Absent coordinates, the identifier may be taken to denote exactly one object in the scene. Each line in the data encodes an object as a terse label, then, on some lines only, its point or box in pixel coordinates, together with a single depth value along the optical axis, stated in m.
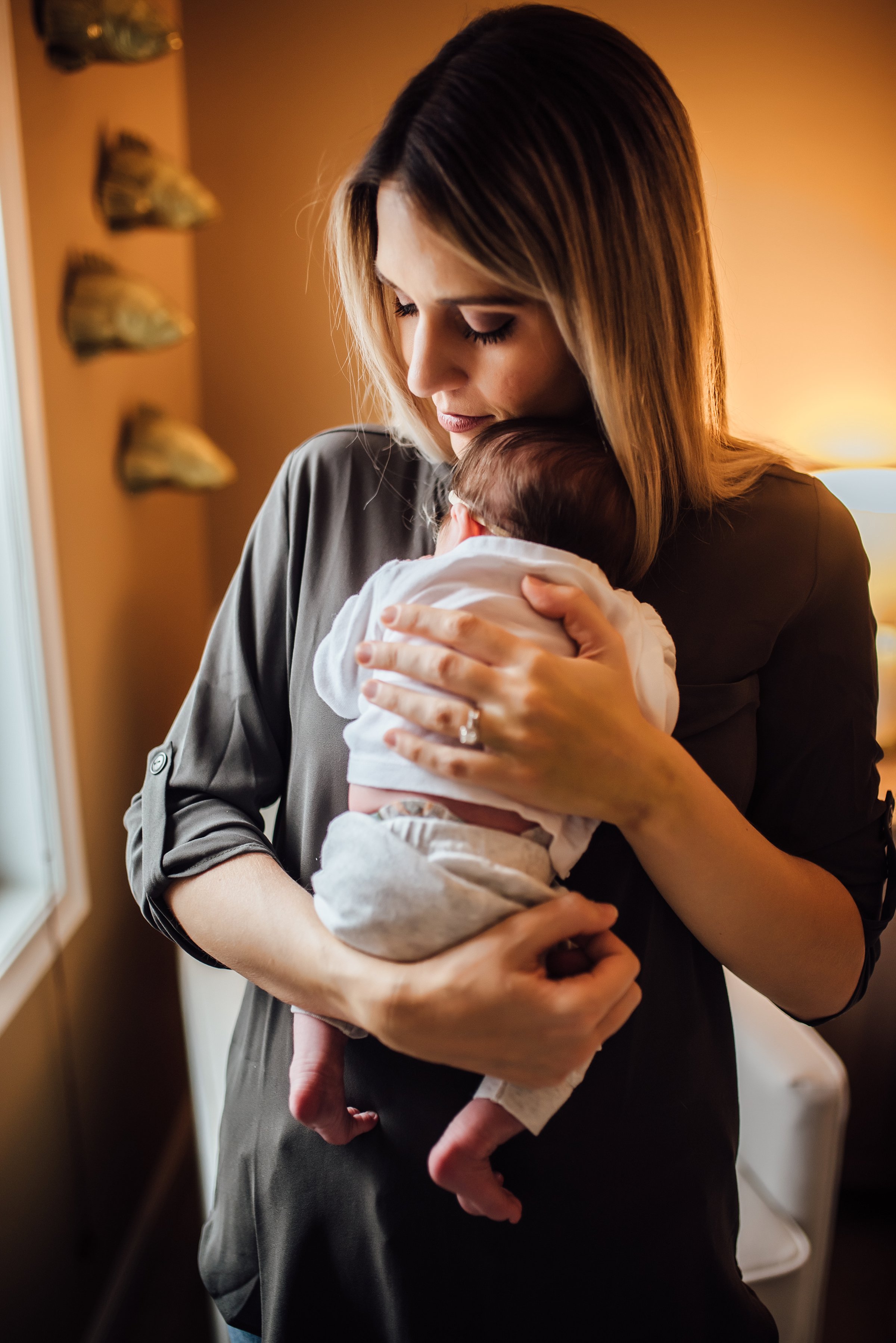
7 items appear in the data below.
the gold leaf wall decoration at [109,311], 1.50
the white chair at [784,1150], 1.31
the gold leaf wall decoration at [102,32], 1.34
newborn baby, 0.71
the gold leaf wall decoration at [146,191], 1.63
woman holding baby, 0.73
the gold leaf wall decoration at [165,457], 1.76
